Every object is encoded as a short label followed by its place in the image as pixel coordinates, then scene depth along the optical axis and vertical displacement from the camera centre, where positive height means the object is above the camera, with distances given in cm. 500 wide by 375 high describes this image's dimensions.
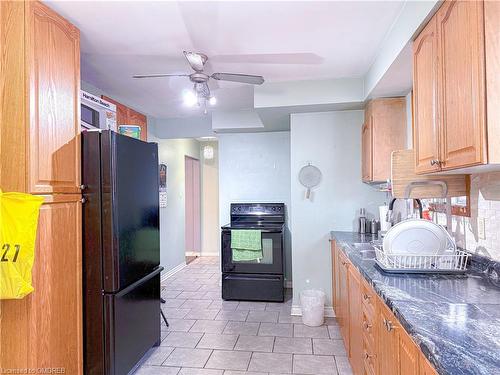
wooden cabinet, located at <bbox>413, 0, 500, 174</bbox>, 111 +41
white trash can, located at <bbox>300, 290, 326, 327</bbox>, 307 -118
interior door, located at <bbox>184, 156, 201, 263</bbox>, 627 -38
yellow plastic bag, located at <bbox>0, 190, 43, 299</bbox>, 145 -24
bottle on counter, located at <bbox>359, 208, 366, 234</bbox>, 314 -36
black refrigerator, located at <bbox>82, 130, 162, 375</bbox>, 198 -40
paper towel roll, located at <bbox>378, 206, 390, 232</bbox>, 283 -27
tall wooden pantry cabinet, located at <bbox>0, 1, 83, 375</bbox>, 159 +13
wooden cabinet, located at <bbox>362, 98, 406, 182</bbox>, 275 +47
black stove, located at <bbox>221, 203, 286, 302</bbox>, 371 -97
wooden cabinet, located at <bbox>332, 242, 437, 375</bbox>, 110 -68
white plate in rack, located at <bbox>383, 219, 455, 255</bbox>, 169 -28
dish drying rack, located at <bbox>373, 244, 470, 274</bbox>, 163 -40
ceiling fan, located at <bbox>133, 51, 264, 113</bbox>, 221 +82
